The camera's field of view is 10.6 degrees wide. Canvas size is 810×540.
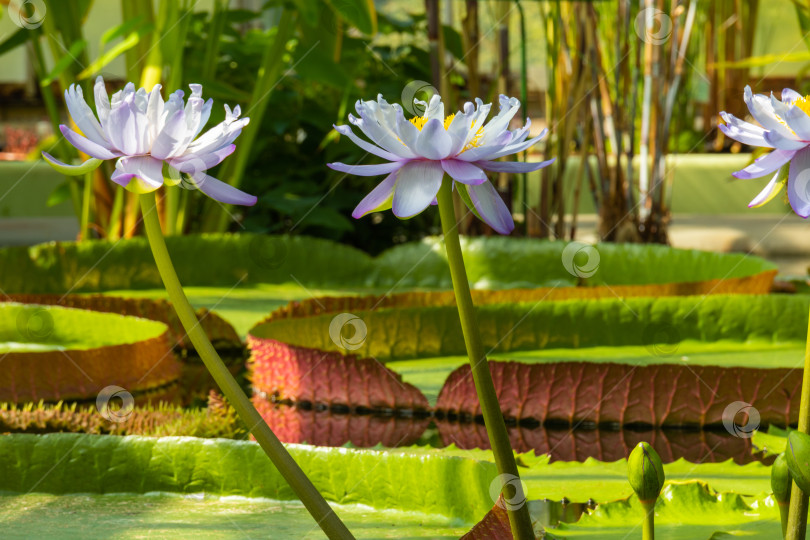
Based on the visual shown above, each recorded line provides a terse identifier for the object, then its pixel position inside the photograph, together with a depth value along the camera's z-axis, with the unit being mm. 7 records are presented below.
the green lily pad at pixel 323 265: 8517
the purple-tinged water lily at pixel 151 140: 3397
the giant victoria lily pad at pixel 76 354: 5086
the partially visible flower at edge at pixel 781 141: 3387
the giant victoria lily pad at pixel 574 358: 4645
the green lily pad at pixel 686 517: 3719
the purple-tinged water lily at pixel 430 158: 3363
